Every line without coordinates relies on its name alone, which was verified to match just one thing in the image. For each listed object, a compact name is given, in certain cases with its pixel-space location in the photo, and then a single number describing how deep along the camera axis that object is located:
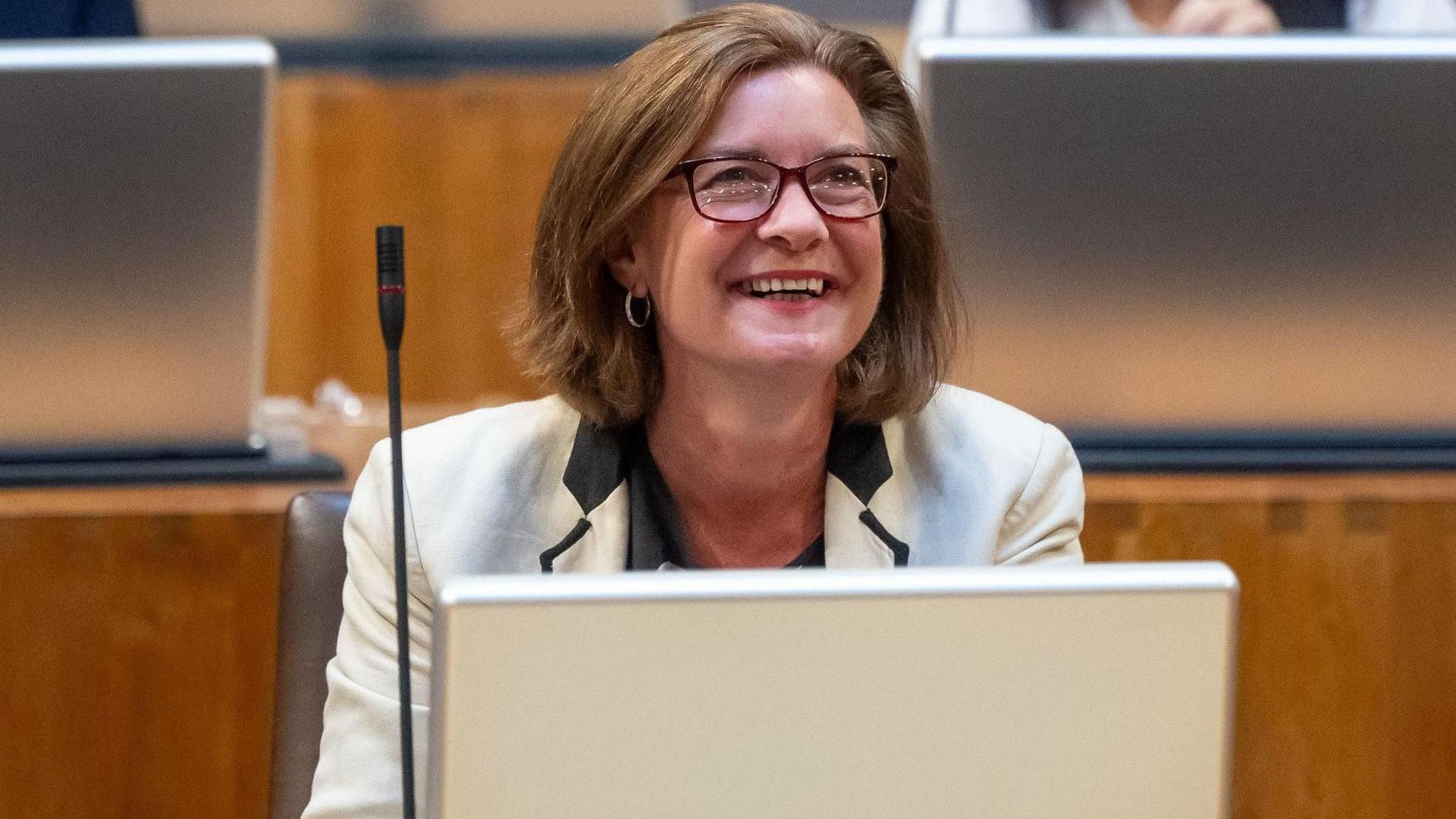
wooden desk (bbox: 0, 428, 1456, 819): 5.76
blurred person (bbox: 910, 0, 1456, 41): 6.24
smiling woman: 5.58
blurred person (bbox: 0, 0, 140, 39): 6.24
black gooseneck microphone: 5.29
